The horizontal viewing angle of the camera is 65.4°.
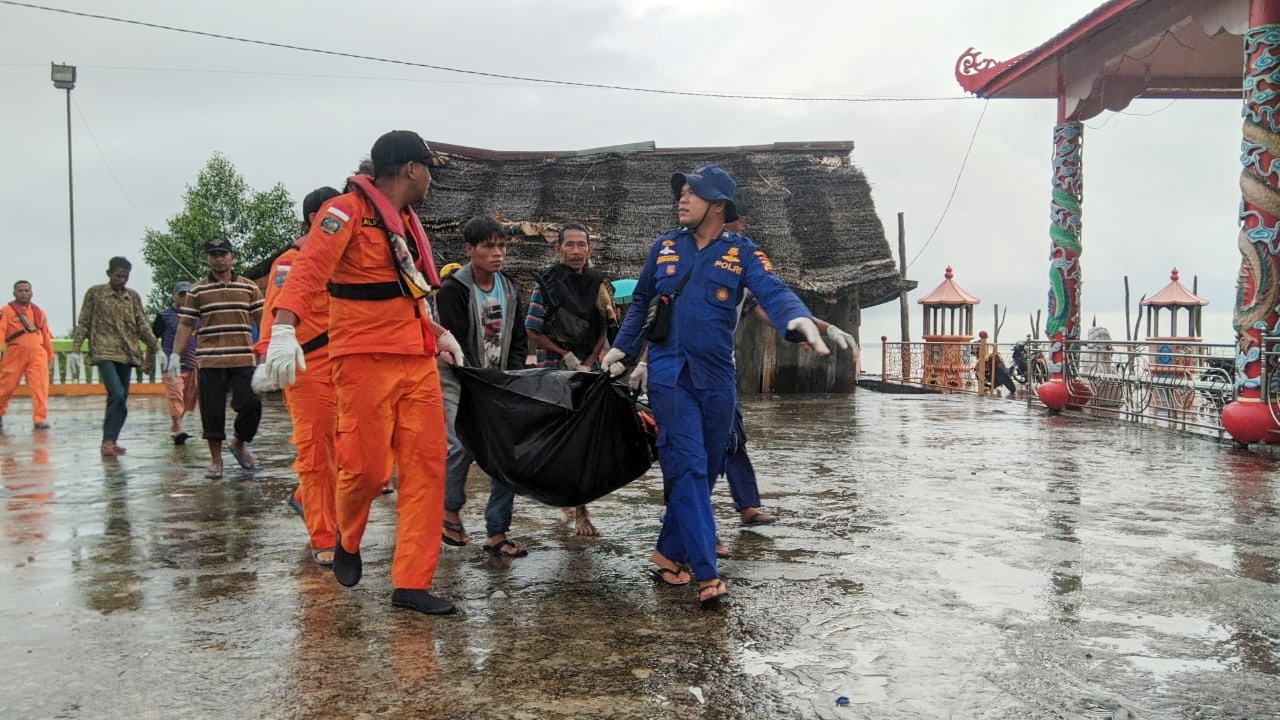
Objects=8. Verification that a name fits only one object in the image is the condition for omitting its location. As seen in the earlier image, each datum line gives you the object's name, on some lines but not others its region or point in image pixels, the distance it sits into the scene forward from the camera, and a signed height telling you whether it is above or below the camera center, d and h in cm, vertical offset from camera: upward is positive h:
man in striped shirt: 739 +14
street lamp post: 2441 +678
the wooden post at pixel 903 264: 3123 +279
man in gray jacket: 506 +15
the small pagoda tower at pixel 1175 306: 3133 +143
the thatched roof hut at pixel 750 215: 1811 +267
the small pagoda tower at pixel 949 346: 2201 +12
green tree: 3944 +518
